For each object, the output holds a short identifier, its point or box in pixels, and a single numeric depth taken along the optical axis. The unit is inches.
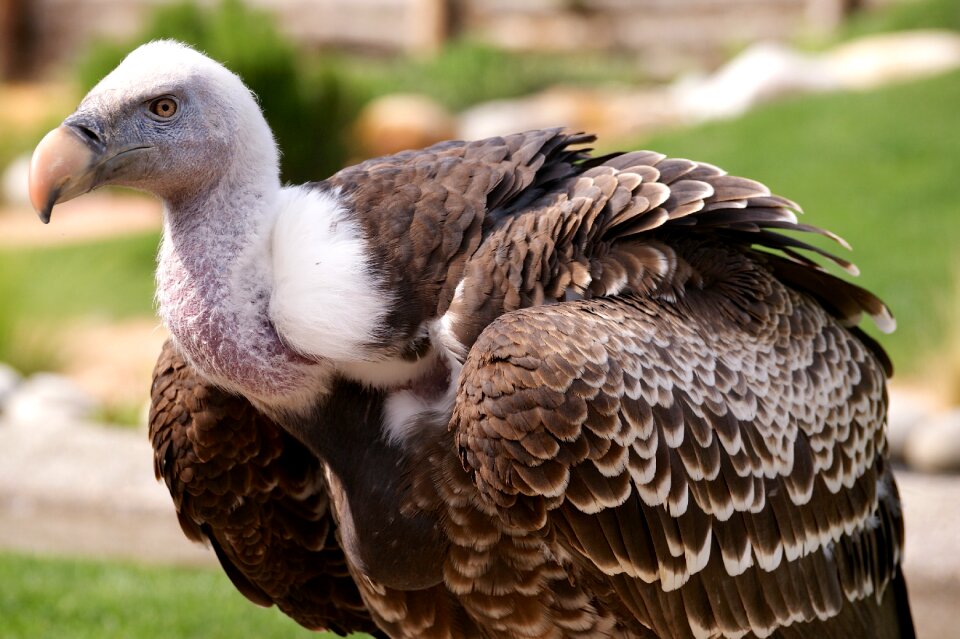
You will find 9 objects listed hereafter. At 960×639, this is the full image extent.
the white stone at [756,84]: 666.8
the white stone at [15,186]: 716.0
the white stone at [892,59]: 679.7
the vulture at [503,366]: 138.3
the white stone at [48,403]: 376.2
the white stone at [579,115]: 678.5
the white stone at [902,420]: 346.0
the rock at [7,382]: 400.2
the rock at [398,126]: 641.0
